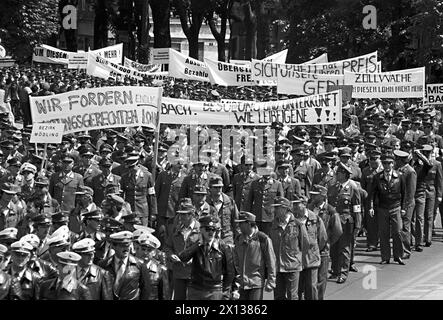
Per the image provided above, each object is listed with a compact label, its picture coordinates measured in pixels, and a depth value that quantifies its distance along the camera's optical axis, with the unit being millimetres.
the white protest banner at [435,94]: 26312
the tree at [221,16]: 66125
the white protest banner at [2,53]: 30909
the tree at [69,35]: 59844
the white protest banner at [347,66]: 27547
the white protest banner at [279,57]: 32938
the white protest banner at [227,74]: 28033
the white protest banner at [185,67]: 29453
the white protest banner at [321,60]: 29953
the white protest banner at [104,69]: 29625
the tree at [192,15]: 63403
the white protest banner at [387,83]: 26516
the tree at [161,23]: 62062
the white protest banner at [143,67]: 39156
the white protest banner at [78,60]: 35438
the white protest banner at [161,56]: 36581
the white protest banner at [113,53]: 35031
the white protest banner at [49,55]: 38812
